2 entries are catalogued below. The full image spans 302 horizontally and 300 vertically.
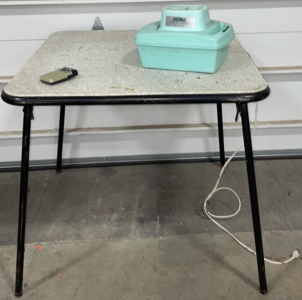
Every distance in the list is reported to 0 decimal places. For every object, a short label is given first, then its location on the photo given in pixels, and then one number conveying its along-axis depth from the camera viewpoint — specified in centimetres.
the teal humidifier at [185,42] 87
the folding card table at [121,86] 82
